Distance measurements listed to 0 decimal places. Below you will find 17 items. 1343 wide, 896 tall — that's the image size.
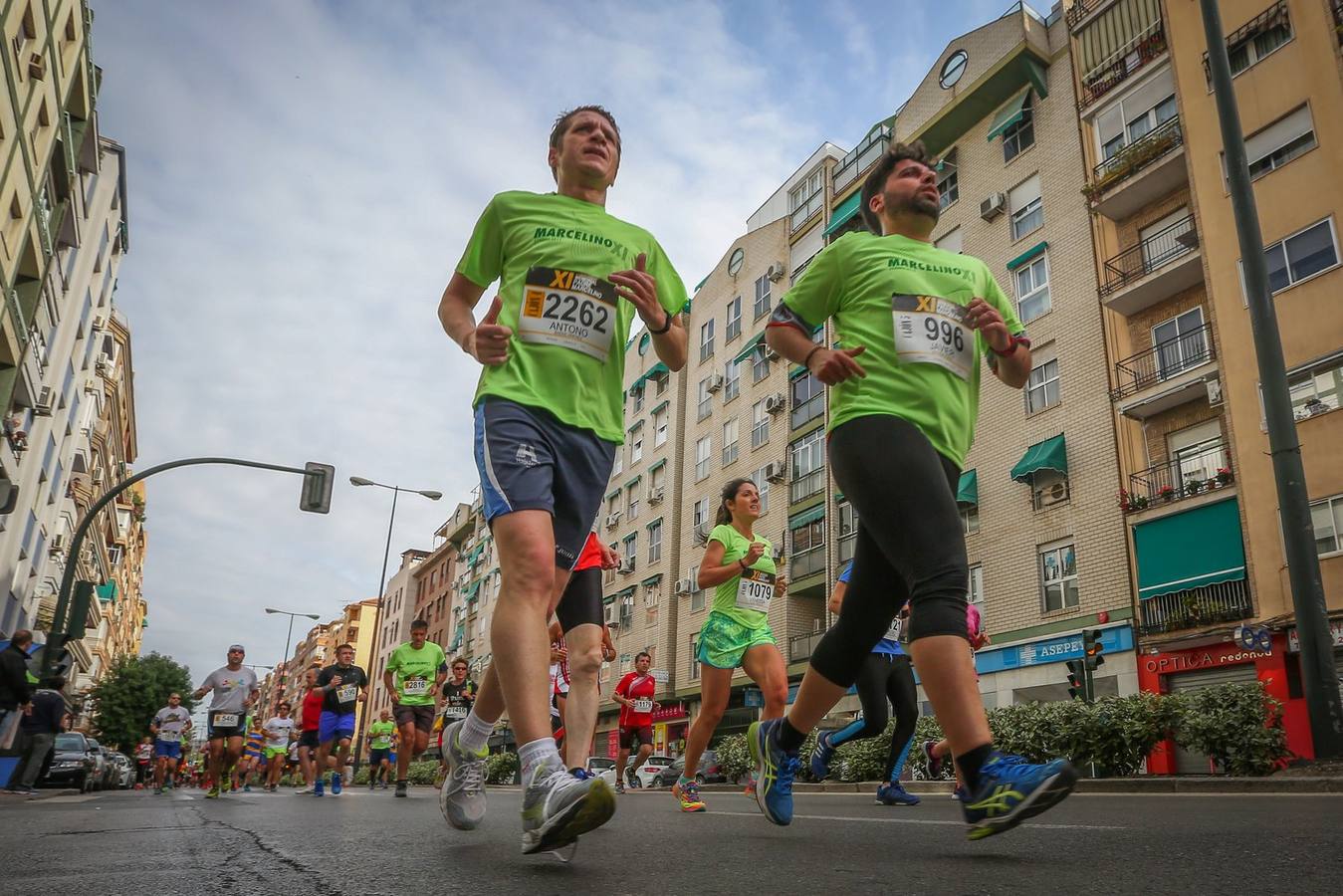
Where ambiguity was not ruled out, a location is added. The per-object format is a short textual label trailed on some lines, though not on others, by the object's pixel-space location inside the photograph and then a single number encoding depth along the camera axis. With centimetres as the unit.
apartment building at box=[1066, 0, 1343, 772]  1939
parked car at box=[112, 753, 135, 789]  2797
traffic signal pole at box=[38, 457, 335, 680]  1475
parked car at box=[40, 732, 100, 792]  1706
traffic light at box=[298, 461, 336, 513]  1877
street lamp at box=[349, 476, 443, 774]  4600
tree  5466
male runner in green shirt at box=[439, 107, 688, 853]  284
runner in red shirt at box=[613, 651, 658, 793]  1404
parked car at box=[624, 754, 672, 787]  2999
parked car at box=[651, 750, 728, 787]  2334
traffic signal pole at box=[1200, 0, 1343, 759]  1091
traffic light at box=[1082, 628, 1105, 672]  1841
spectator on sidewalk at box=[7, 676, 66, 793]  1365
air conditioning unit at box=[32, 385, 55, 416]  2688
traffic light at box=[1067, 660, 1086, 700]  1680
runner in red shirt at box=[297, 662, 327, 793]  1350
